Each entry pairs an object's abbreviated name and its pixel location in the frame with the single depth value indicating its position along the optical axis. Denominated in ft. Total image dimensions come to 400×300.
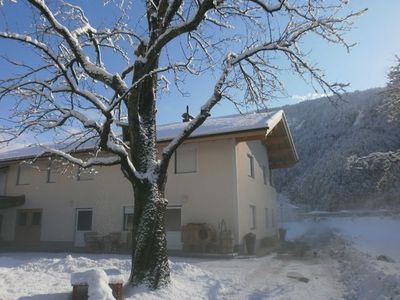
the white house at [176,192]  55.11
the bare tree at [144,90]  26.94
